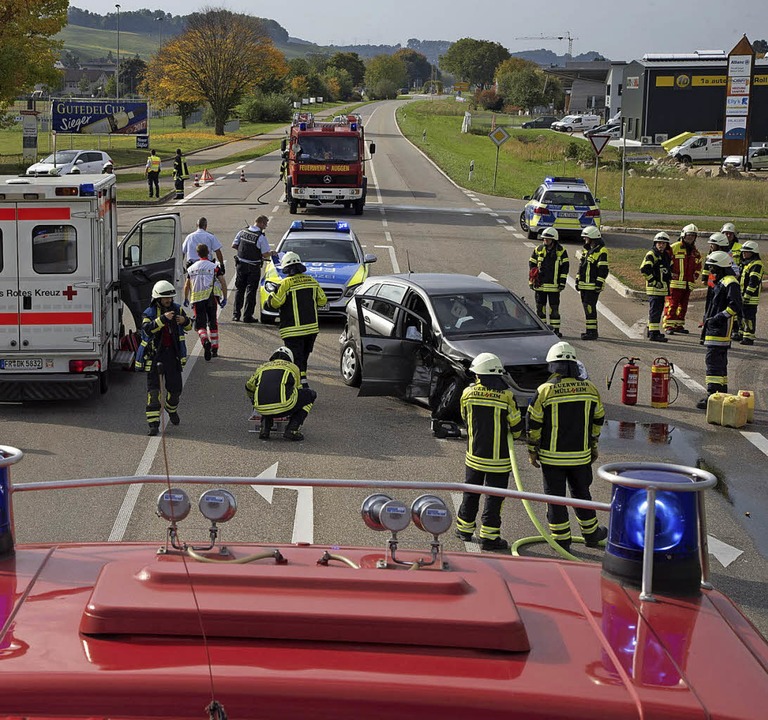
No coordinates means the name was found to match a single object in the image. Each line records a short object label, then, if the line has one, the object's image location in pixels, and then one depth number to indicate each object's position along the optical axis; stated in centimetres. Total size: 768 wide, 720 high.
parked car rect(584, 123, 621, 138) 8576
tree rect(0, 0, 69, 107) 4366
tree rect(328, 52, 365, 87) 19425
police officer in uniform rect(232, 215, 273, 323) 1884
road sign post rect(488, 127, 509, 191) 4075
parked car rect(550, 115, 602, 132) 9894
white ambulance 1366
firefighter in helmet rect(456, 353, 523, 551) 912
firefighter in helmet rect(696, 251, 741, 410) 1423
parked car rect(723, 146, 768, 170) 5991
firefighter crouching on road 1249
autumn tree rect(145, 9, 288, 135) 8219
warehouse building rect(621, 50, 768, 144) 8025
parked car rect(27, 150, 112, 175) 4230
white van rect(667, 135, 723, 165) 6375
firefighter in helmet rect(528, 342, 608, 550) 909
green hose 853
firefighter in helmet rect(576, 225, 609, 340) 1805
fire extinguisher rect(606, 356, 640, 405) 1448
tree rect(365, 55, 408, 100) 19712
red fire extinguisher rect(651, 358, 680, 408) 1438
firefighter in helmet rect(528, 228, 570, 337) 1814
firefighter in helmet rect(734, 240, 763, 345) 1833
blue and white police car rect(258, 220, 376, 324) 1922
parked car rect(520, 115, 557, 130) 10838
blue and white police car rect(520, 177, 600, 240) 3011
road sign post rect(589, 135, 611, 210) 3156
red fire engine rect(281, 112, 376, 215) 3466
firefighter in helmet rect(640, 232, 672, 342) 1852
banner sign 5191
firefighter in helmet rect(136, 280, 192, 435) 1267
